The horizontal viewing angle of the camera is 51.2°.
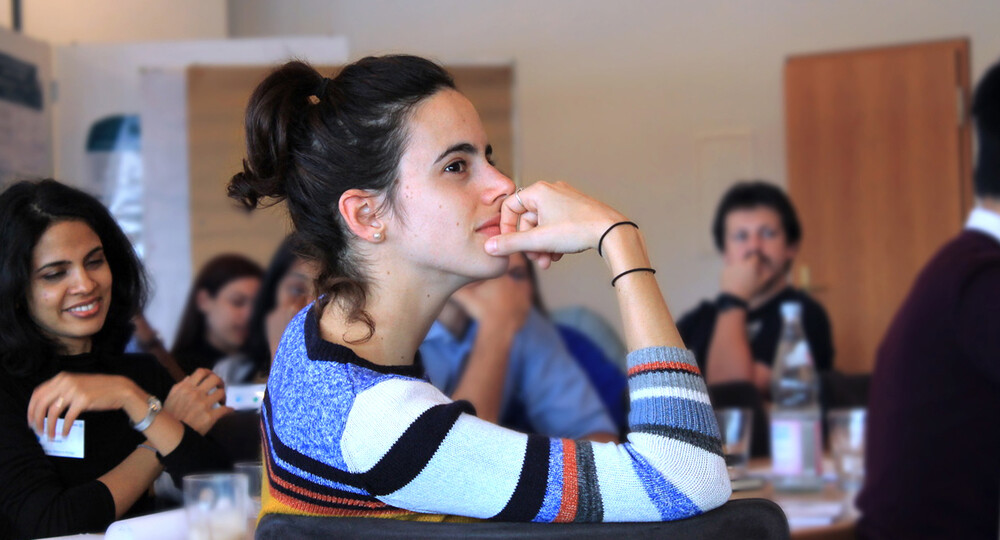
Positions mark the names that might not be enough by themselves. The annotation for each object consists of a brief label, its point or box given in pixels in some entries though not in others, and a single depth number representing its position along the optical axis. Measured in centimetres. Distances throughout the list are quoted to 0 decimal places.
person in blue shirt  263
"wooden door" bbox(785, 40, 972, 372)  511
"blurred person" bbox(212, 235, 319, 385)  243
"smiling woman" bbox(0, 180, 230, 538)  156
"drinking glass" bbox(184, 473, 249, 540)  145
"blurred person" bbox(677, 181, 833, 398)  348
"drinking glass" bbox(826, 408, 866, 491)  233
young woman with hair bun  108
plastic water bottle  231
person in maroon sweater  190
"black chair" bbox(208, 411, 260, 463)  182
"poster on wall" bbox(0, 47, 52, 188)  363
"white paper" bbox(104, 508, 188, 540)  132
